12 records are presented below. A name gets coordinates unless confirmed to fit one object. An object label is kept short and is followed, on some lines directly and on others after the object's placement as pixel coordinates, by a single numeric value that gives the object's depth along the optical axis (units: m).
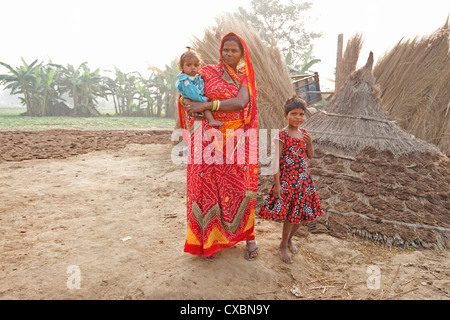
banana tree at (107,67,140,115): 20.04
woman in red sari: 1.92
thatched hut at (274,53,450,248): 2.56
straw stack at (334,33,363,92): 4.14
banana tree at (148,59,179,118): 19.08
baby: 1.83
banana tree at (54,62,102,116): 18.80
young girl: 1.95
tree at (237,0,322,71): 20.17
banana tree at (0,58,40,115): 16.73
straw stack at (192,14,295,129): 4.70
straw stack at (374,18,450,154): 4.70
